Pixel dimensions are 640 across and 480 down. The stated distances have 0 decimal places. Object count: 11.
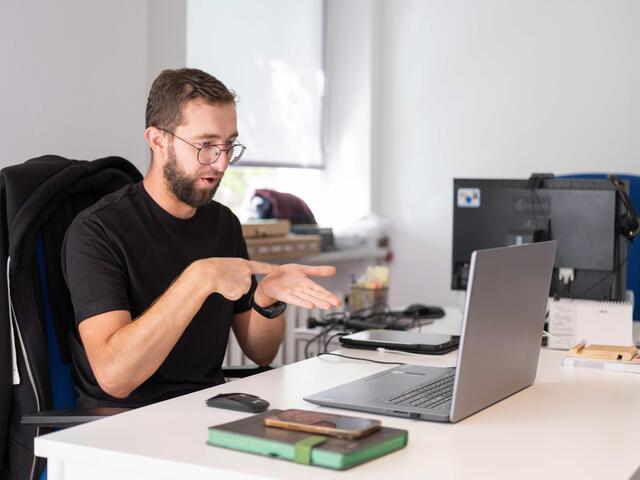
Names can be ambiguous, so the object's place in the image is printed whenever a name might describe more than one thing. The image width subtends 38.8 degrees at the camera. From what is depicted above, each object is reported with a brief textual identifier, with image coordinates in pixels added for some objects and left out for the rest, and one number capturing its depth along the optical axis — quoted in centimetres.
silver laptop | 151
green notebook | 124
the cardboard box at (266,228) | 380
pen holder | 296
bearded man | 188
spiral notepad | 230
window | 414
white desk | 126
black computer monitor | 260
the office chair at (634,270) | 334
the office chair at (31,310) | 194
